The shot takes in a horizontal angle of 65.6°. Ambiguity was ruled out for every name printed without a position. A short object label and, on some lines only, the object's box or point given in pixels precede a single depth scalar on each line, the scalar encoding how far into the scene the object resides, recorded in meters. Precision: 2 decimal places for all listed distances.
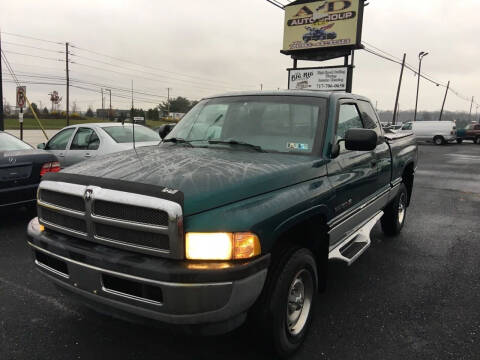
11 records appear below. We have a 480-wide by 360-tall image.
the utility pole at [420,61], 40.85
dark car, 5.29
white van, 30.17
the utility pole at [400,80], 38.37
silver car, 7.91
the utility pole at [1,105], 12.77
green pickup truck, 2.07
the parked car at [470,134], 33.12
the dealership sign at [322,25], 19.94
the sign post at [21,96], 13.59
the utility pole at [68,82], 44.24
